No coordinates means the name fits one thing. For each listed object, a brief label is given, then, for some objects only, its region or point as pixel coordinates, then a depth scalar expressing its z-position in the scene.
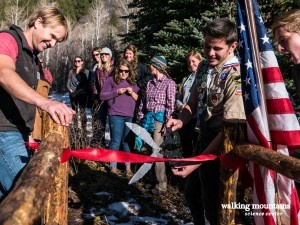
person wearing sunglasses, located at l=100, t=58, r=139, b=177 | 6.26
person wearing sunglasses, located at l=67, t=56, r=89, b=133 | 7.23
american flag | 2.50
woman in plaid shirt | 5.65
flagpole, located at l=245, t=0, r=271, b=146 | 2.58
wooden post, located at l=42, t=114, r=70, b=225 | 2.61
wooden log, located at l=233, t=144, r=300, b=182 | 2.11
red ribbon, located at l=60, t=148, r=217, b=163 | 2.78
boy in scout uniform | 2.87
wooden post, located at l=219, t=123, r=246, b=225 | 2.68
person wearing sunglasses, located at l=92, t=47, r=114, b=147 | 6.93
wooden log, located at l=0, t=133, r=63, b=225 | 1.27
